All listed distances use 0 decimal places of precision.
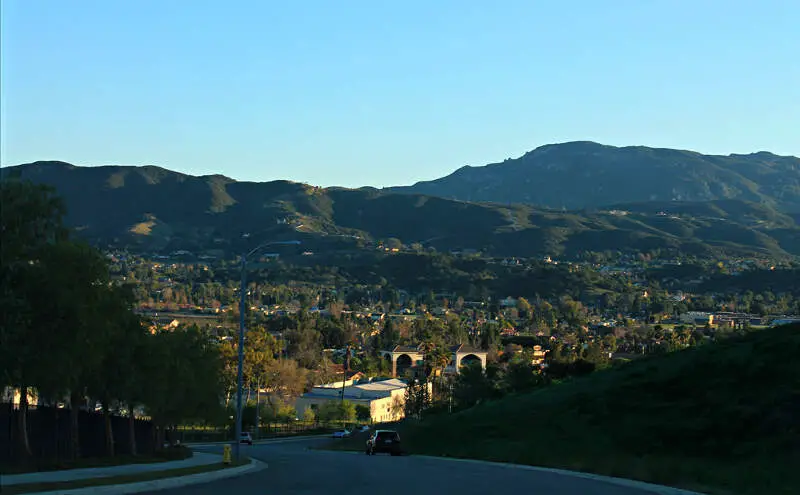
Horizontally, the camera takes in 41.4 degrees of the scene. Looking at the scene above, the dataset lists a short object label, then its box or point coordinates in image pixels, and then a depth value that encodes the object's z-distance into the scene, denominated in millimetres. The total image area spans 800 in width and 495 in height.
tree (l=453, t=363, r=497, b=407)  89688
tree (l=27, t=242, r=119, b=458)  29781
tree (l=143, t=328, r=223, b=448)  46281
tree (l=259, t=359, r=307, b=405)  135750
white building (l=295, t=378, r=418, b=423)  141125
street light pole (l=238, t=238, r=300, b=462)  44953
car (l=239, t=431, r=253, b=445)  87500
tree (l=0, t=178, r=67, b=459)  28469
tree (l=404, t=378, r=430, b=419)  114731
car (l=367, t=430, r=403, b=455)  58062
